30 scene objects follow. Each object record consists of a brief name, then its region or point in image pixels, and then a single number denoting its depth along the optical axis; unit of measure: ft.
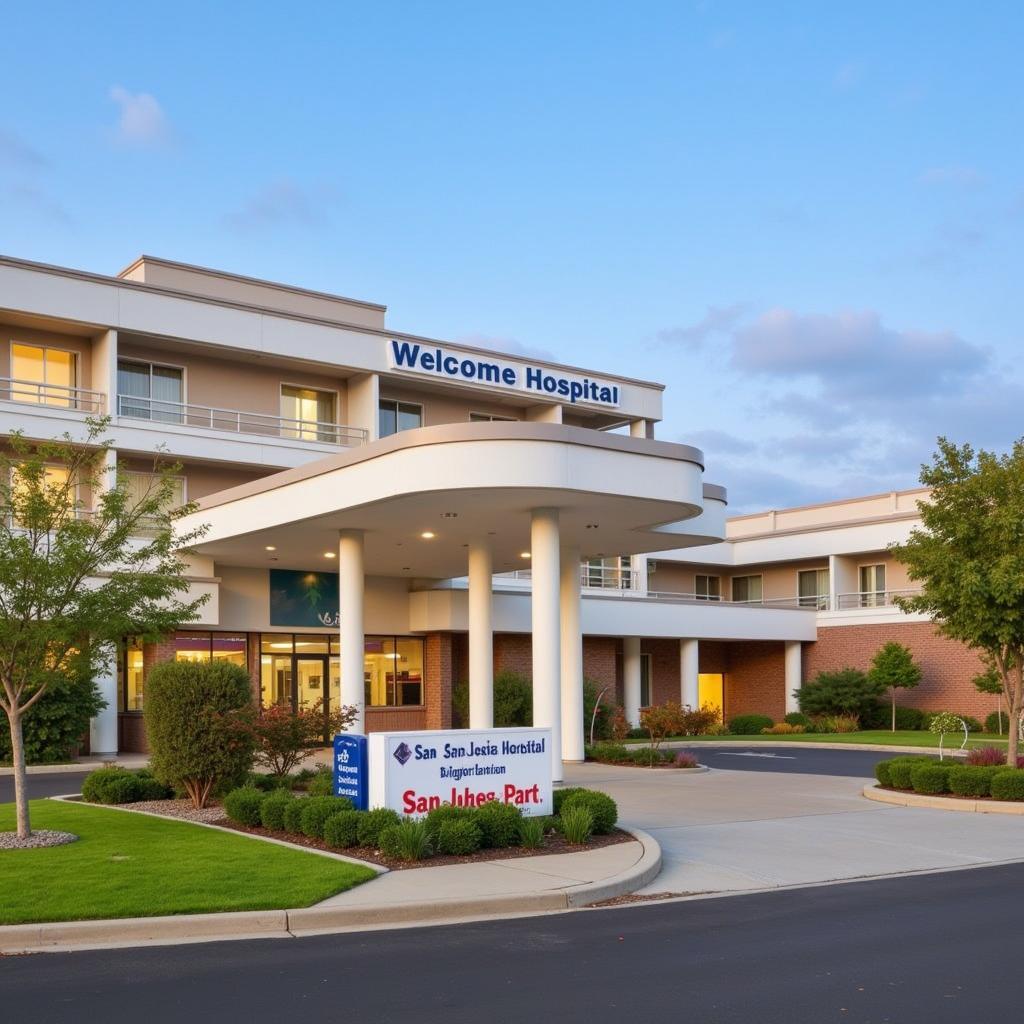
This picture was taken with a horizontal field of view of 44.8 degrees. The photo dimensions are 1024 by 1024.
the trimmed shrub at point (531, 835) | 45.29
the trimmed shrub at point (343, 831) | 44.93
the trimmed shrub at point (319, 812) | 46.80
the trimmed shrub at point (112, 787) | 61.00
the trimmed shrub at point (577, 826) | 46.62
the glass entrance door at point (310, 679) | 119.55
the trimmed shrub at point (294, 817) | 48.21
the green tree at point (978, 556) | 65.82
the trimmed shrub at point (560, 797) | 51.65
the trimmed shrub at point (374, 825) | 44.65
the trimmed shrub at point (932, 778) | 66.44
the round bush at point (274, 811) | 49.37
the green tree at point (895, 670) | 149.79
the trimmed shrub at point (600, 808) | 48.85
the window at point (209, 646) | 110.93
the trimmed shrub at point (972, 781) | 64.44
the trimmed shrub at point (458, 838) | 43.82
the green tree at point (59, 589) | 46.26
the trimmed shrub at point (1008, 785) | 63.10
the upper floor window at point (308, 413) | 126.45
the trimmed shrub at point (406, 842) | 42.73
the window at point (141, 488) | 112.16
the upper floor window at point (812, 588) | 177.06
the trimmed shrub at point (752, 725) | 154.92
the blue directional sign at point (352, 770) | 48.57
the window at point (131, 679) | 109.60
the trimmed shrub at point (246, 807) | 51.31
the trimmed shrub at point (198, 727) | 57.93
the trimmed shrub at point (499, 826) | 45.57
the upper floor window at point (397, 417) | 133.18
